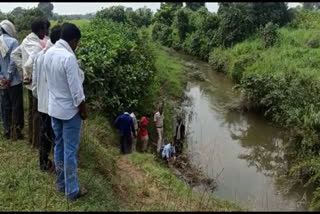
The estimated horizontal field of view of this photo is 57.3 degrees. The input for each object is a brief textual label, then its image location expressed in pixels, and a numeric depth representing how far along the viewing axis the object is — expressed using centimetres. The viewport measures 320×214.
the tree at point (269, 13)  1529
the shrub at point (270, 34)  1513
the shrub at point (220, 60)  1622
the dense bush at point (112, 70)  725
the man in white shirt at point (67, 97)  304
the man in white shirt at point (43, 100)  355
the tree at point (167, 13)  2682
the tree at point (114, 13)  2033
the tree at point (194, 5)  2775
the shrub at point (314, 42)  1442
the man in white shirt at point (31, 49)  406
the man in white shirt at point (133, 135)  703
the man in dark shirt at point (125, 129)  676
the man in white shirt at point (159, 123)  770
